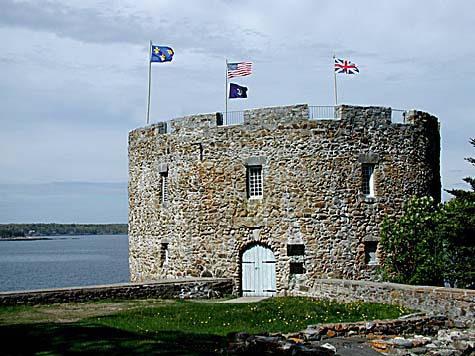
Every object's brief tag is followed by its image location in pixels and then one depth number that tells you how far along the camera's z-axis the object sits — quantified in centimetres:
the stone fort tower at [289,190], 2350
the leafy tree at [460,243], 2122
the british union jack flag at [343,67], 2477
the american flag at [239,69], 2481
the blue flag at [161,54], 2653
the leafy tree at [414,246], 2216
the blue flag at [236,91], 2564
